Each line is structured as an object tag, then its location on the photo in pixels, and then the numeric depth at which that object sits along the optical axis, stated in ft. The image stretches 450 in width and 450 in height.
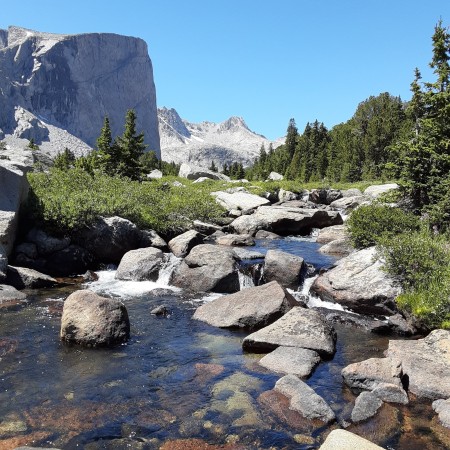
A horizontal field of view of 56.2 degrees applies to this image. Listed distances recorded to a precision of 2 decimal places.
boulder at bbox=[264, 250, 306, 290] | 61.62
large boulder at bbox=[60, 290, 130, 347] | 39.22
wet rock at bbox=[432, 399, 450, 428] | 28.19
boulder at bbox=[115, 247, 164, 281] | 66.49
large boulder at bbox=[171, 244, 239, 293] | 61.11
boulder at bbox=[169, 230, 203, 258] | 78.89
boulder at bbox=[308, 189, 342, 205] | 179.17
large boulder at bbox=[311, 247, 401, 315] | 49.62
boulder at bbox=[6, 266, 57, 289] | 57.82
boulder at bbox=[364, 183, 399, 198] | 161.43
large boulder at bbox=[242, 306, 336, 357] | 39.17
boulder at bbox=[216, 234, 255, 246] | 93.97
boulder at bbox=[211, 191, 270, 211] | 141.20
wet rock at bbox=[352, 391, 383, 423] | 28.60
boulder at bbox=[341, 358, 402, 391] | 32.73
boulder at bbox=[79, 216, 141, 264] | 74.02
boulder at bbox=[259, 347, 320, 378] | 35.19
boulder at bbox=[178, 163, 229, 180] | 255.91
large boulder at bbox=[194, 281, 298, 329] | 46.14
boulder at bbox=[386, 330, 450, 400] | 31.68
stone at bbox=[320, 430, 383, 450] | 22.38
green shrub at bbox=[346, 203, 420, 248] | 68.39
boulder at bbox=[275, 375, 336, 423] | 28.37
